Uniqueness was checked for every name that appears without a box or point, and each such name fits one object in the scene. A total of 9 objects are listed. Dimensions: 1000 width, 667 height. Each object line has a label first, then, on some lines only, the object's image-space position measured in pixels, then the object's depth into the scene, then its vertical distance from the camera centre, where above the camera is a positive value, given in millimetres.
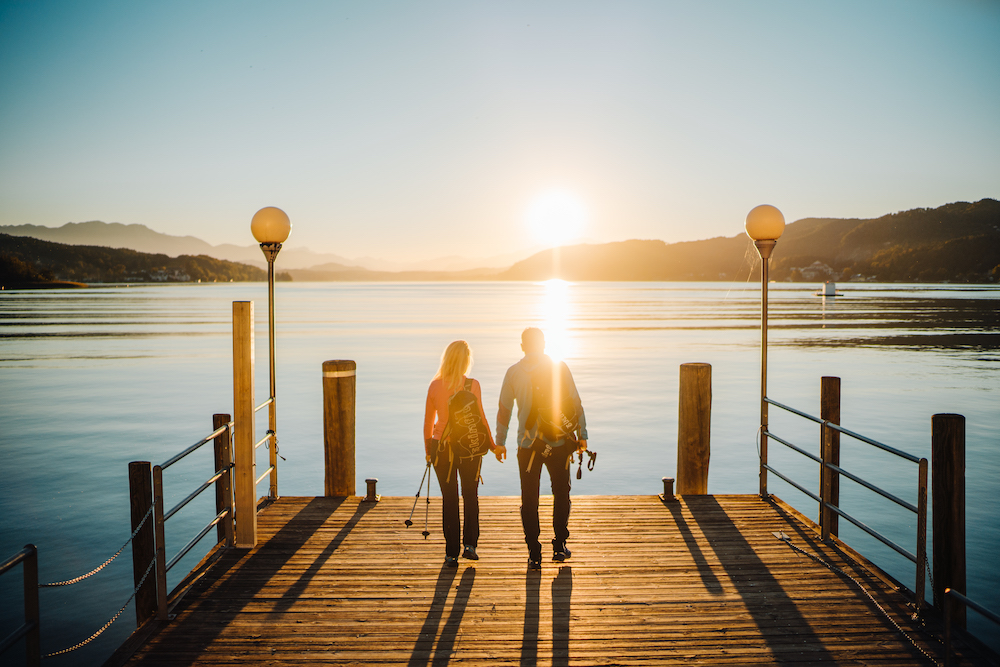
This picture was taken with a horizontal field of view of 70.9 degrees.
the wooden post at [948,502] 4633 -1376
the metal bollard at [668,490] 7465 -2077
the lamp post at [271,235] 7812 +674
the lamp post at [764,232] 7676 +704
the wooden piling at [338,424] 7645 -1409
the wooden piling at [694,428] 7508 -1427
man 5484 -1012
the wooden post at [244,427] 5746 -1117
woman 5512 -1206
